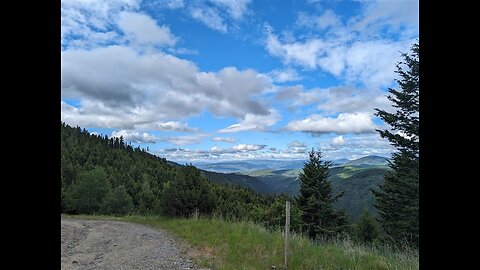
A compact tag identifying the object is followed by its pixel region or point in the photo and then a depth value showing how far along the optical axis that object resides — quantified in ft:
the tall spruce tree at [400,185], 53.78
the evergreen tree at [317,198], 87.40
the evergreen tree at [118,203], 97.96
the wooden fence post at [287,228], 21.12
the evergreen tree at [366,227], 91.66
